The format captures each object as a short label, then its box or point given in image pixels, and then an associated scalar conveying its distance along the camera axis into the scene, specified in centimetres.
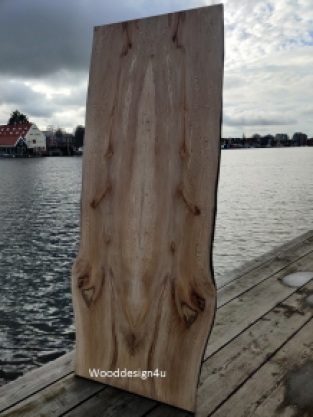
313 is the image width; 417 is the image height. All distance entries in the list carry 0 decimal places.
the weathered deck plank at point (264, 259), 417
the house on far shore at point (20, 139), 10262
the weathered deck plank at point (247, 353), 231
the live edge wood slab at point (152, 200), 208
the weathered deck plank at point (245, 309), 293
